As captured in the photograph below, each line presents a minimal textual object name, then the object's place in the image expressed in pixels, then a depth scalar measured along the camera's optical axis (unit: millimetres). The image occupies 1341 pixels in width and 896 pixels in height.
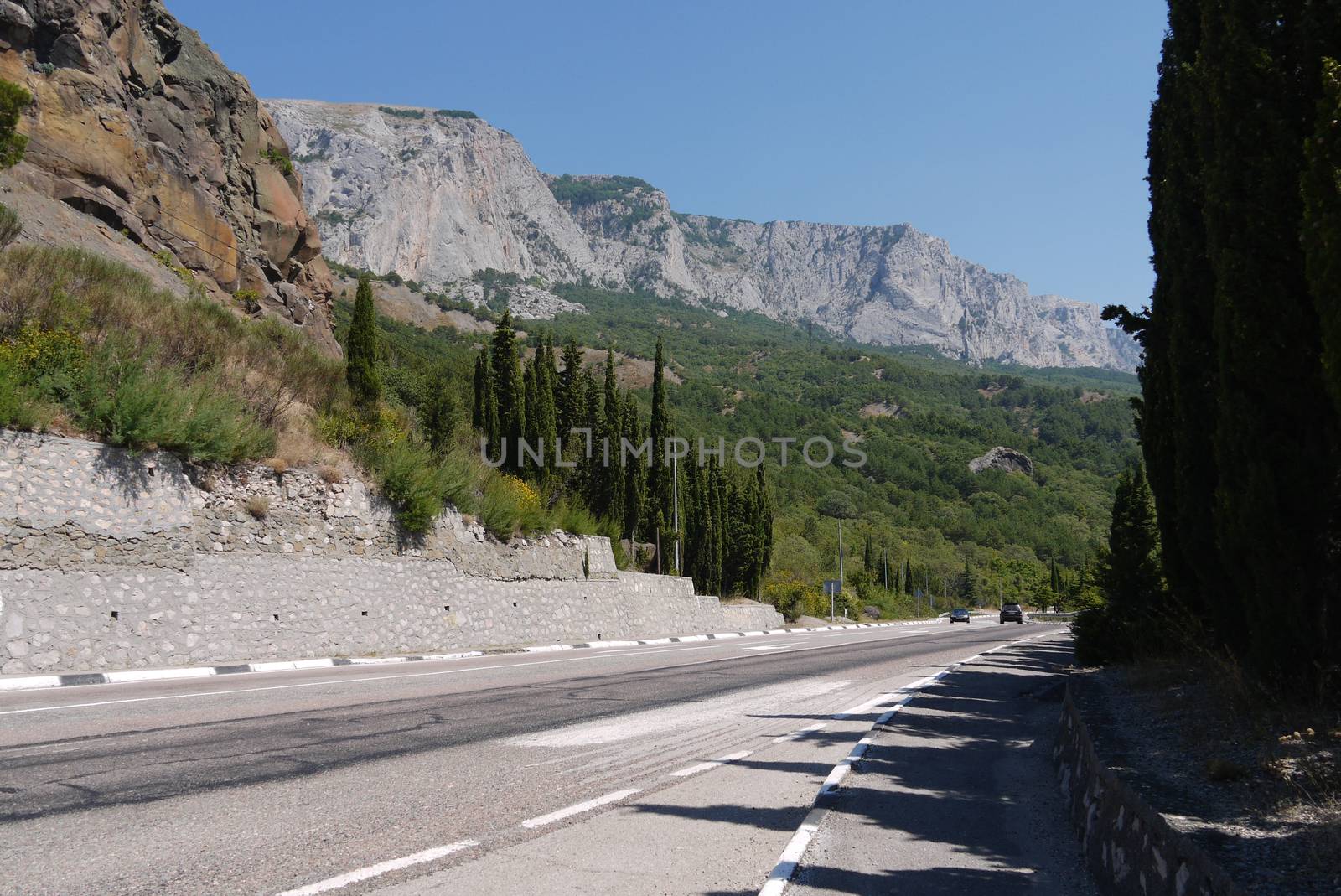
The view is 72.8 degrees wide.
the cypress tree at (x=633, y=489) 45000
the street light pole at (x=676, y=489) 45641
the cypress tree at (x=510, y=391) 37656
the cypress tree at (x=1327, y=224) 5004
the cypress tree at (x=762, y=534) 59562
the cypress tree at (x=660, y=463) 47906
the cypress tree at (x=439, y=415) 32656
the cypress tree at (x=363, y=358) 28656
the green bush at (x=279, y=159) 44469
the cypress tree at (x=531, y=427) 37469
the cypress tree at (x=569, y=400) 45238
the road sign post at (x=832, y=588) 62781
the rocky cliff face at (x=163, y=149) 30562
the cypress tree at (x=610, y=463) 43469
